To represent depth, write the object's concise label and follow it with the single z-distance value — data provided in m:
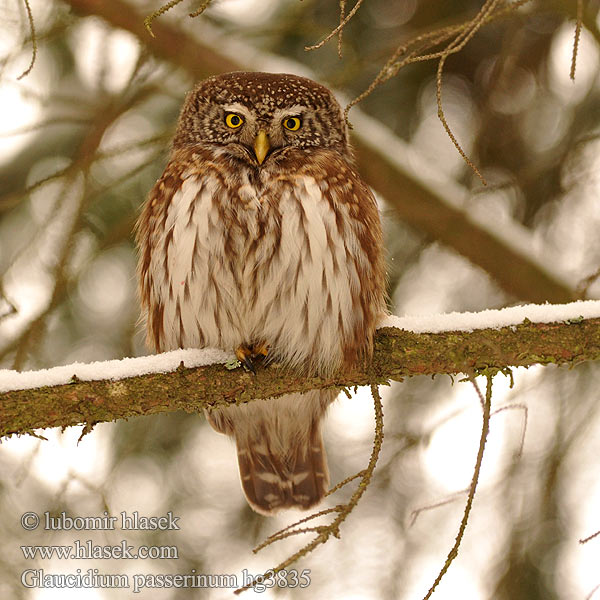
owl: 6.25
